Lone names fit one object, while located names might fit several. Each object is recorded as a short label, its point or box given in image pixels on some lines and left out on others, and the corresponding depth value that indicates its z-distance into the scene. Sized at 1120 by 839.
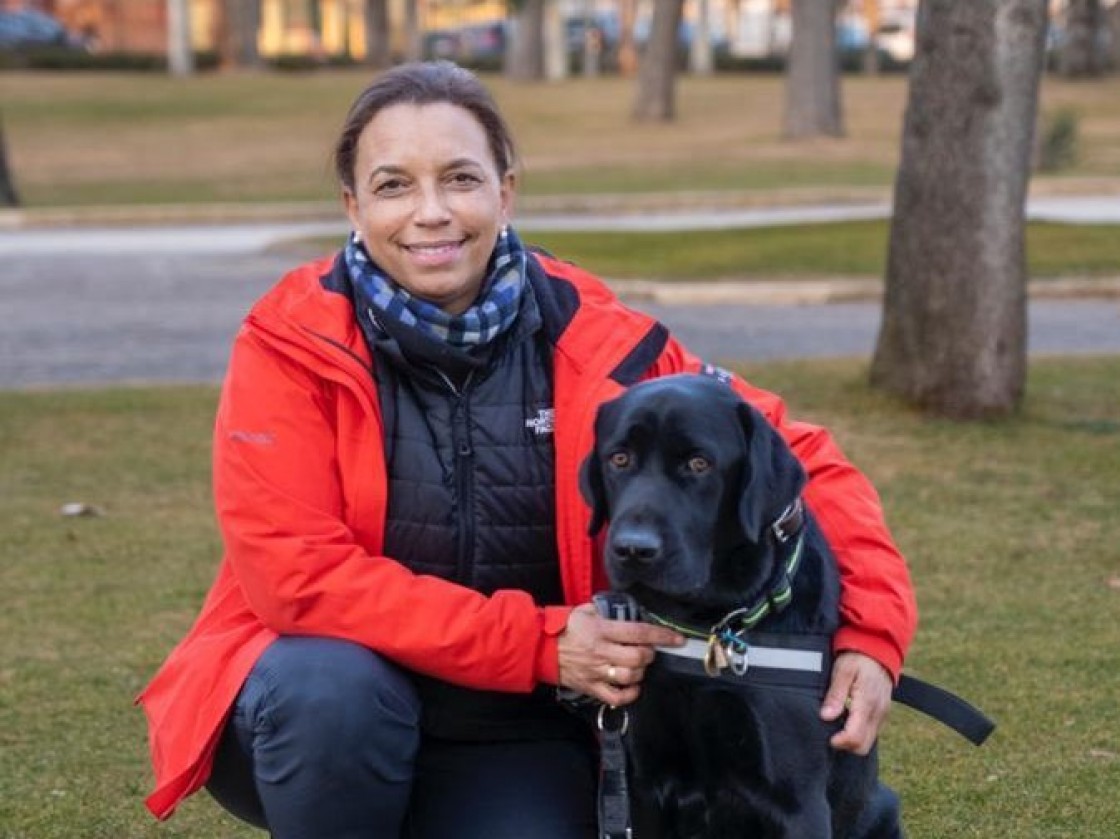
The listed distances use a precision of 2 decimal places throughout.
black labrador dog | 3.19
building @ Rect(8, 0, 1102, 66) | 74.75
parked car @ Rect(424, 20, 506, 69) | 71.19
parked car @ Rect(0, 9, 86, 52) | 63.31
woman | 3.51
